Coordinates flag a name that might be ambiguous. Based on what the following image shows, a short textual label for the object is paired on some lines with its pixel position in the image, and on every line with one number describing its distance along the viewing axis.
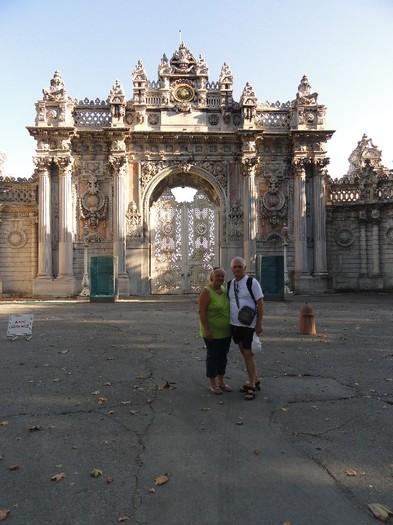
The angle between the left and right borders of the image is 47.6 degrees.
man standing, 5.65
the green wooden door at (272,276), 19.80
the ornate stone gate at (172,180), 23.50
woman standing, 5.71
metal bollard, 10.12
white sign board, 9.59
